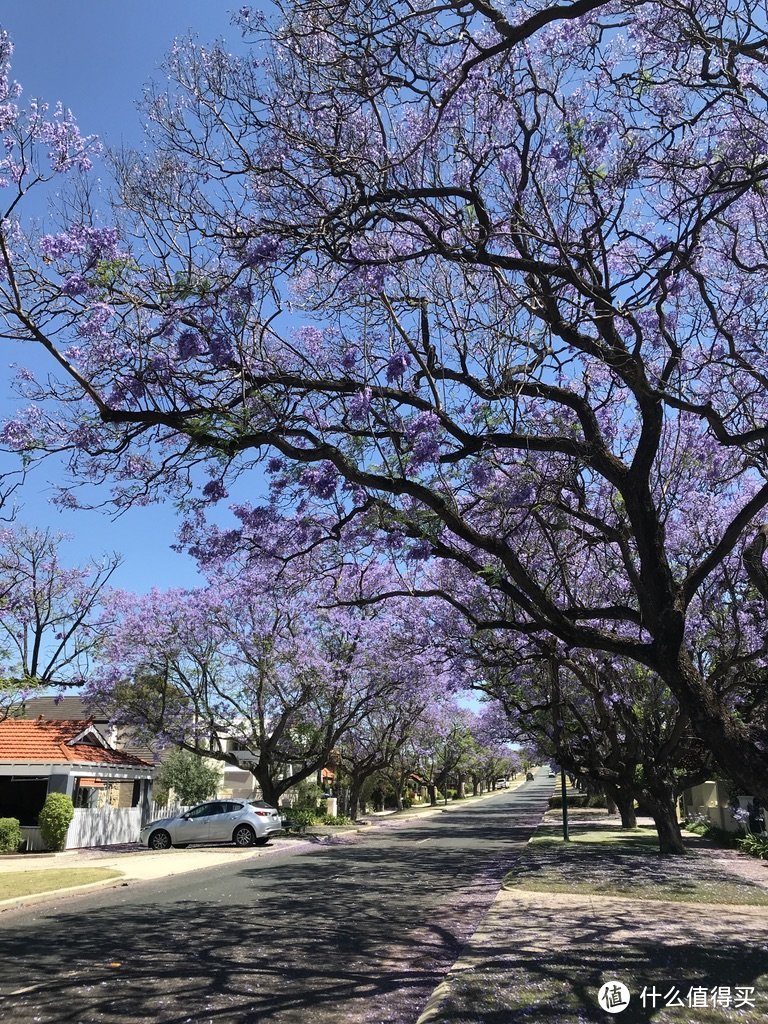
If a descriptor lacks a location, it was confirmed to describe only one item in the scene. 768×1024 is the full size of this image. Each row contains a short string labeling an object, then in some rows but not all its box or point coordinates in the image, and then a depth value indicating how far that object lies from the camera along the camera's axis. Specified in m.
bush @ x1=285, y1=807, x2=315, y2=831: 29.62
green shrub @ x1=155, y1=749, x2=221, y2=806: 32.78
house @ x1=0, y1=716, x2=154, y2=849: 22.09
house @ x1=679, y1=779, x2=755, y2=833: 22.36
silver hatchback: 22.16
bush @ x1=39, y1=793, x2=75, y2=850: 20.58
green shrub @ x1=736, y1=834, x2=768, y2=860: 17.55
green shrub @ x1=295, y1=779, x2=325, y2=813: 40.14
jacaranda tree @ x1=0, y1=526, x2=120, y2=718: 16.08
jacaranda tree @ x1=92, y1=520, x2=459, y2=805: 24.86
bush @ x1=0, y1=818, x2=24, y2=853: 20.09
